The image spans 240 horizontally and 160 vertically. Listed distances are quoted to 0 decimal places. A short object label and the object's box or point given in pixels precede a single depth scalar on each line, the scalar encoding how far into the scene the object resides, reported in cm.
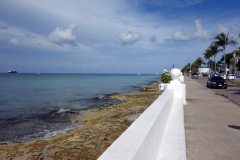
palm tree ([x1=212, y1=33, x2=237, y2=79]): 4453
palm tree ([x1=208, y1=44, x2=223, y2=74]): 6245
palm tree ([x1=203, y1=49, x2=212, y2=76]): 6769
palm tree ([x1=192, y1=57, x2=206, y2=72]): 11188
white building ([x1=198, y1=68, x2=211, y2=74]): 12322
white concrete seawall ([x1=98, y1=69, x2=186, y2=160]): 170
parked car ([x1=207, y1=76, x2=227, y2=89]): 2169
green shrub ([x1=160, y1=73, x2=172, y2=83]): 1377
